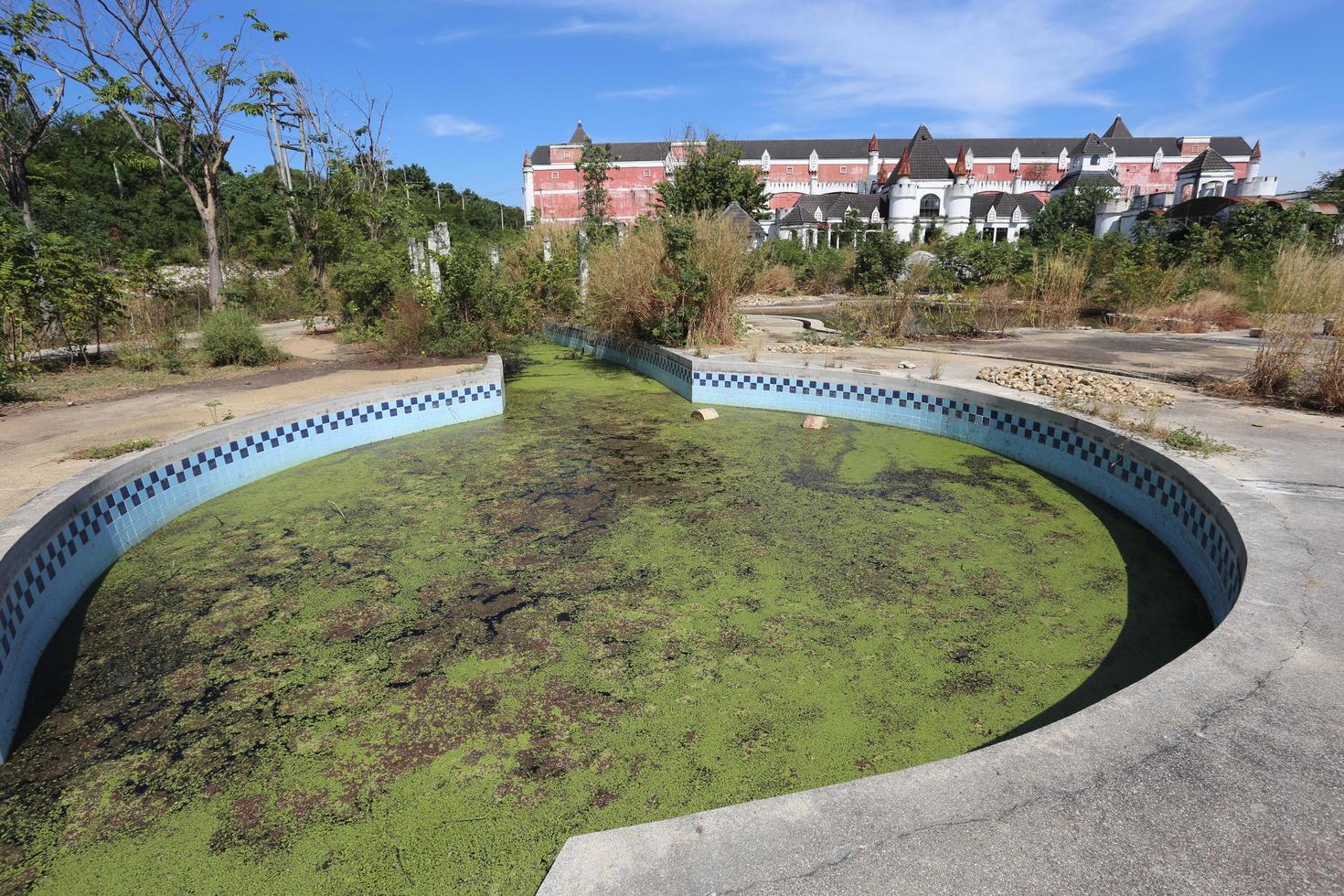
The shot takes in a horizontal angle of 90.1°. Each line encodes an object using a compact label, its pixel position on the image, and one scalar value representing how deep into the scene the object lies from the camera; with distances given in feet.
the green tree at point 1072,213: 104.47
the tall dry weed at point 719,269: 21.58
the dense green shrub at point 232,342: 20.97
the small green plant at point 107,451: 11.41
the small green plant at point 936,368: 17.35
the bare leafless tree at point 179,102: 29.53
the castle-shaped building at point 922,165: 128.57
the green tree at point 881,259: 47.34
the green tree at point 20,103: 26.05
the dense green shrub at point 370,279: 23.40
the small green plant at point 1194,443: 10.77
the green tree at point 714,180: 70.13
